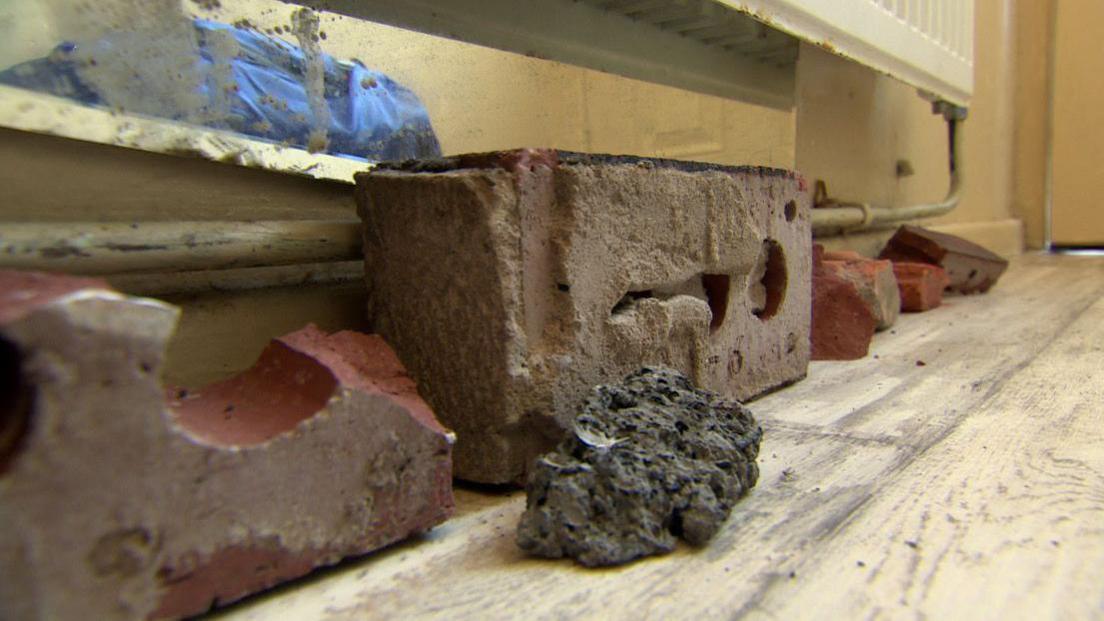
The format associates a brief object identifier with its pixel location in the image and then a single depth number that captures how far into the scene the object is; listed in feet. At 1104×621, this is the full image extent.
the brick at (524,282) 0.89
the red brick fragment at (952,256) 2.47
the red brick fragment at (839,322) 1.64
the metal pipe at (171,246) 0.78
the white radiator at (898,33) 1.52
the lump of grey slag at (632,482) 0.77
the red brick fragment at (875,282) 1.75
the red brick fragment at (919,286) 2.24
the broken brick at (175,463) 0.57
